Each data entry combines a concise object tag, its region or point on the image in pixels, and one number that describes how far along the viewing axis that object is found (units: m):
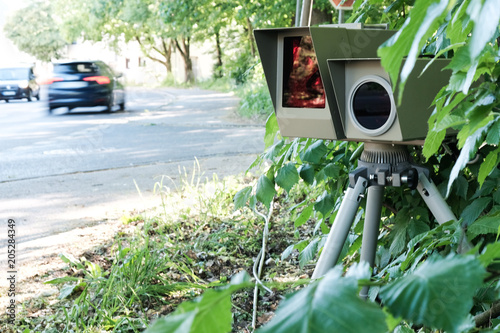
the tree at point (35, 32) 45.72
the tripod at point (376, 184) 1.63
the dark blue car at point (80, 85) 14.12
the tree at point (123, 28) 22.89
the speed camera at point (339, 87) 1.37
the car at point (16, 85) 20.06
